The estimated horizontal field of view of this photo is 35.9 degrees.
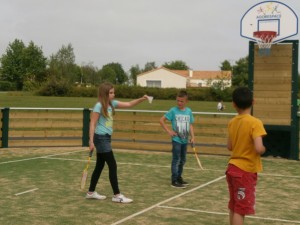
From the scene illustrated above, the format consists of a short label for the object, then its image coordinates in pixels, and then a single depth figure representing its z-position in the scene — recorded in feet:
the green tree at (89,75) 364.21
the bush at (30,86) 257.14
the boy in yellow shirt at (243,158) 15.01
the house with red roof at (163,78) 382.83
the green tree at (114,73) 413.43
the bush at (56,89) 227.40
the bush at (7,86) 278.34
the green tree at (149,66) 578.08
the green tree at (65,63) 317.67
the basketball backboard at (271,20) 41.45
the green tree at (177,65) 543.80
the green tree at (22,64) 287.07
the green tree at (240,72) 256.52
